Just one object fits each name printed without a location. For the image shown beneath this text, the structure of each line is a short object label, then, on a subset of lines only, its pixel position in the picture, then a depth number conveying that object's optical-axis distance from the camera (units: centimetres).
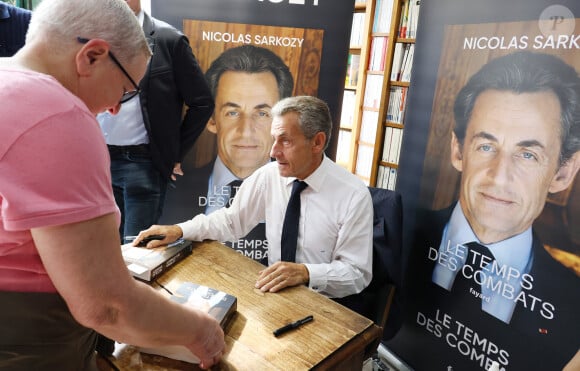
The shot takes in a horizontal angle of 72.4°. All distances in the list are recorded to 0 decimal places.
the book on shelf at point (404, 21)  412
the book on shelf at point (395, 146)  440
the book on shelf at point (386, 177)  457
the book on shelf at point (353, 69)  482
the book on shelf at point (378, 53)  440
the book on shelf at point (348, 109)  495
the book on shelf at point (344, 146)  515
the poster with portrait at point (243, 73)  259
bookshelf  421
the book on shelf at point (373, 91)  452
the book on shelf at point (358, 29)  468
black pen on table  106
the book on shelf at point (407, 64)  417
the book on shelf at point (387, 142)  448
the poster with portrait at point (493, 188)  155
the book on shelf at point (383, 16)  431
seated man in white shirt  169
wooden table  95
